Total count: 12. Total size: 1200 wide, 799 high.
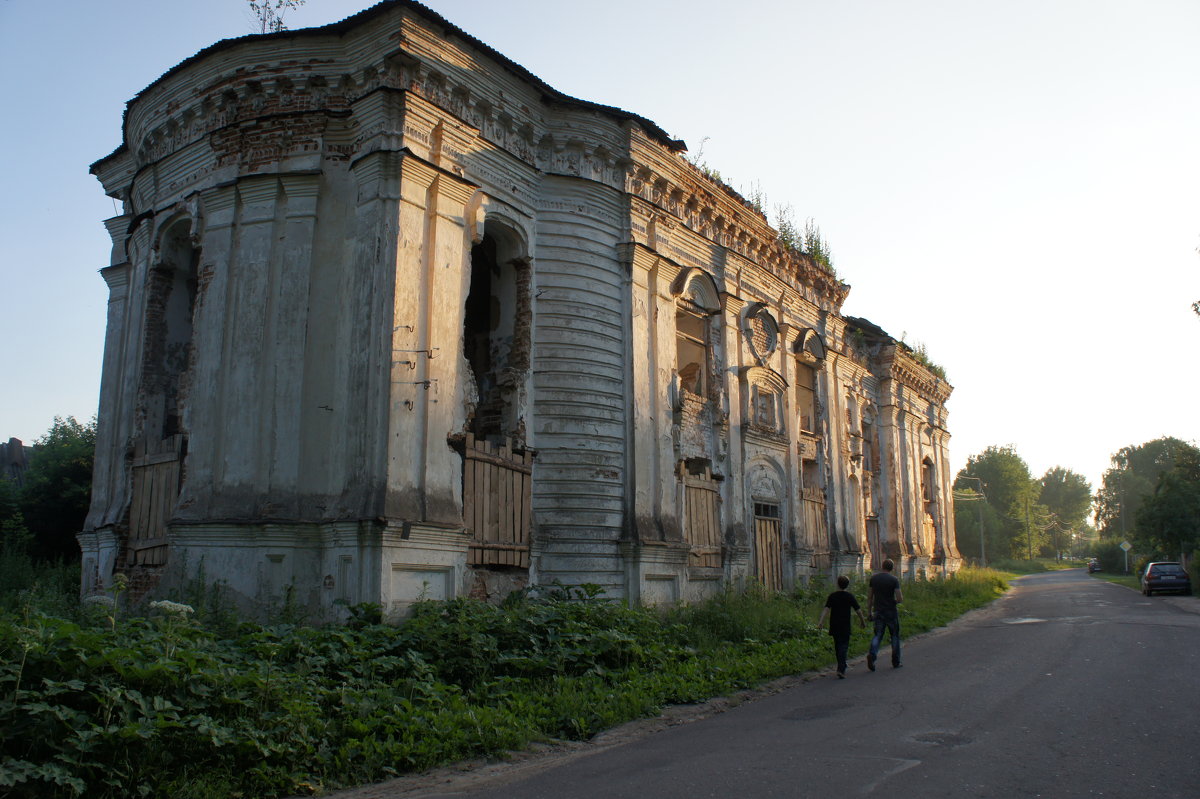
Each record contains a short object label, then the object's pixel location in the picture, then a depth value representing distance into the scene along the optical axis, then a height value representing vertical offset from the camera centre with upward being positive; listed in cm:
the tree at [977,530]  8606 +98
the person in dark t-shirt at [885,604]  1139 -85
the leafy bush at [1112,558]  6103 -137
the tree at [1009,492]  9356 +541
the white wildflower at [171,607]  706 -55
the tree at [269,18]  1451 +885
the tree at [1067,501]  11981 +546
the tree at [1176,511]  3694 +126
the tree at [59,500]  1984 +98
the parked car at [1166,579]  2923 -136
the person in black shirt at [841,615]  1095 -97
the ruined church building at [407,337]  1086 +305
